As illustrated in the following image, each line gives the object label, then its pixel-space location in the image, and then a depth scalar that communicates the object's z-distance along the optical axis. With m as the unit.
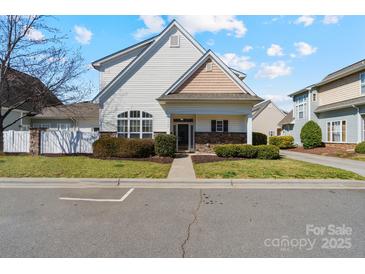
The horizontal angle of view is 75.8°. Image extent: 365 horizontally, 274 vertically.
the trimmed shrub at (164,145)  14.07
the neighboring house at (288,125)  30.29
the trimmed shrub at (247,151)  14.09
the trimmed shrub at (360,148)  17.11
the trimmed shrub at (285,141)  27.08
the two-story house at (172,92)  16.38
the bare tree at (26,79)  14.30
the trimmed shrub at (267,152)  13.75
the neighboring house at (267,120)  44.16
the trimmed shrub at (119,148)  13.79
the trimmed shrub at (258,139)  24.17
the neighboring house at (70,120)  26.48
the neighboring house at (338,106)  19.25
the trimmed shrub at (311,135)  23.45
